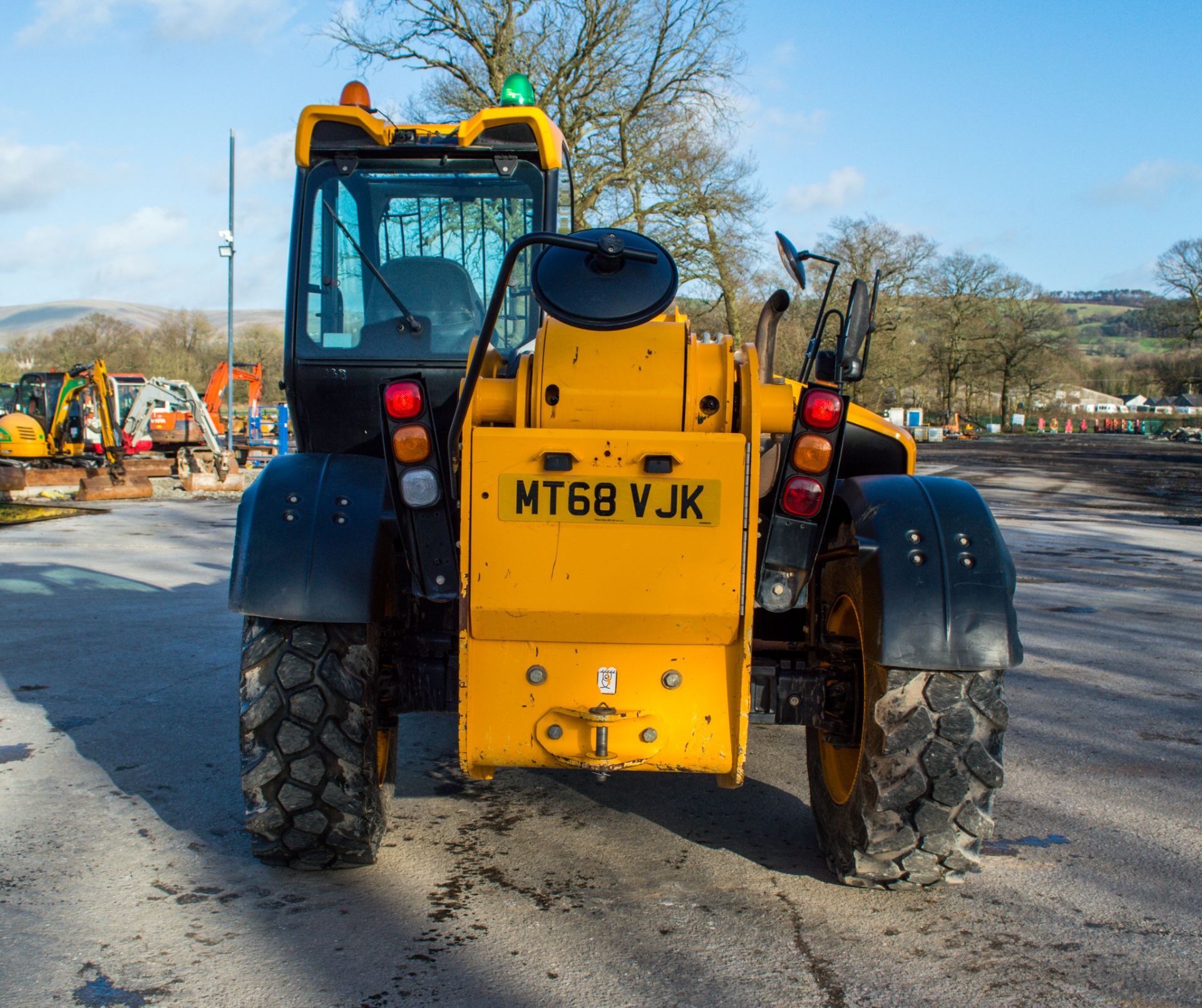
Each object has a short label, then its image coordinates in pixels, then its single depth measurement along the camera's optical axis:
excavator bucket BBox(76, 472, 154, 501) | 17.72
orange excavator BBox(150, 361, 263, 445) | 23.98
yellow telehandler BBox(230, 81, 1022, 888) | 2.77
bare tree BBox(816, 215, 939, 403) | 50.91
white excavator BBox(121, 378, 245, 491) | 19.81
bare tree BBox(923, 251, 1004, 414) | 64.31
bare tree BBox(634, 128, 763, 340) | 24.19
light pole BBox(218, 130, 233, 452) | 23.62
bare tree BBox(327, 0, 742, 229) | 22.25
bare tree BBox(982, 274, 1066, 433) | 65.88
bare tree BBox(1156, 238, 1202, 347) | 57.69
